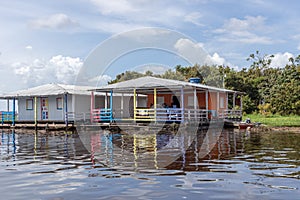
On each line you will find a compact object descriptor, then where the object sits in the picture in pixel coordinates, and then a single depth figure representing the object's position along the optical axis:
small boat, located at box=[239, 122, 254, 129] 26.59
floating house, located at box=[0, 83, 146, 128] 30.28
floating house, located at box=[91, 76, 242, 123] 24.59
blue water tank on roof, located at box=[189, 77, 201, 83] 34.69
